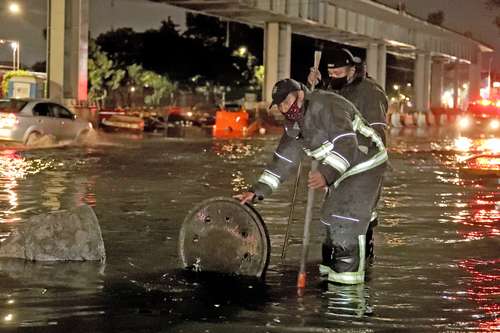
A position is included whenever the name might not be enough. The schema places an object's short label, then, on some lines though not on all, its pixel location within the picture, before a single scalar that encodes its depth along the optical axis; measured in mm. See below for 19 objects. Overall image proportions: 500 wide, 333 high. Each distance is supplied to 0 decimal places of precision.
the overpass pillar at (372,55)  63406
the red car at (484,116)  51438
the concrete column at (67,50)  35844
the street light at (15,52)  44494
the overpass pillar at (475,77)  91750
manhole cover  7008
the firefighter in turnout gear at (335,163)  6246
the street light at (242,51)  87788
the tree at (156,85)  84562
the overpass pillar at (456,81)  100375
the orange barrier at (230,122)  41247
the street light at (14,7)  45434
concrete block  7816
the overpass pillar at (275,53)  51344
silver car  23469
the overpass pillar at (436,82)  91250
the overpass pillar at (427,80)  74625
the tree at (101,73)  74562
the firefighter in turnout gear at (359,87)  7484
